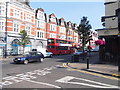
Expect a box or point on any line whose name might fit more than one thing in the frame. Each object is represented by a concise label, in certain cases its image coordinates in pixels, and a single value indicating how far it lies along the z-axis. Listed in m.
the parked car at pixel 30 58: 15.80
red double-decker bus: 32.59
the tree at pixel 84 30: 27.03
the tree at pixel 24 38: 28.92
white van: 26.33
